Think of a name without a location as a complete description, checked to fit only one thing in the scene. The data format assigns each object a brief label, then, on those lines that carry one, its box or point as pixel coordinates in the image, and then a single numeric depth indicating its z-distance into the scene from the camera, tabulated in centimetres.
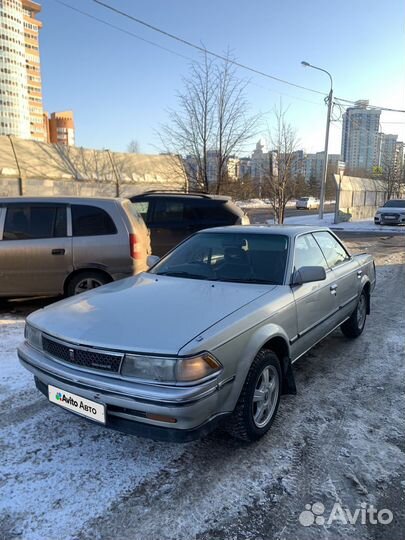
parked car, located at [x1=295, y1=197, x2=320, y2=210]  4912
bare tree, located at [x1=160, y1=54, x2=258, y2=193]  1450
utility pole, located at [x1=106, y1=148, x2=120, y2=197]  1617
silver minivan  598
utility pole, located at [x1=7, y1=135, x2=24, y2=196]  1356
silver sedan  244
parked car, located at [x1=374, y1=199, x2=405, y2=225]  2323
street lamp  2373
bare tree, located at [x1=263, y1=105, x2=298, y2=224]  1652
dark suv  877
